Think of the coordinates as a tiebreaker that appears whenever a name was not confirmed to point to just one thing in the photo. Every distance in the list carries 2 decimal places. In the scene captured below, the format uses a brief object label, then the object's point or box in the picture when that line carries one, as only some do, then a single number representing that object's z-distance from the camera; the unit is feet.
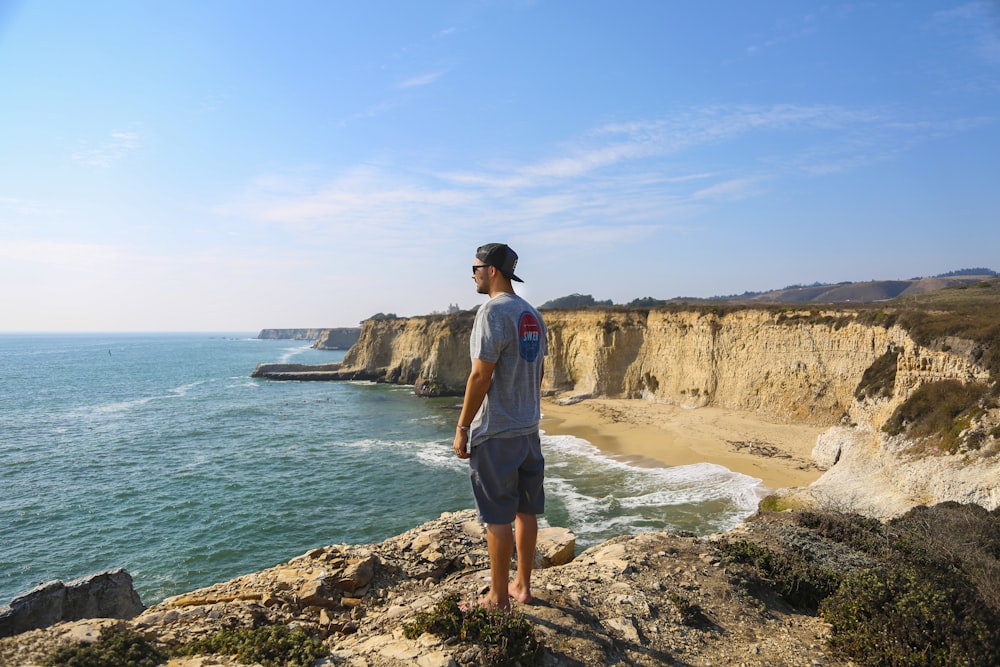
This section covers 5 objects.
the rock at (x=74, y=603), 18.40
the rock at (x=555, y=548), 21.39
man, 11.36
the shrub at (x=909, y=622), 12.41
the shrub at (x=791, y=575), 17.37
